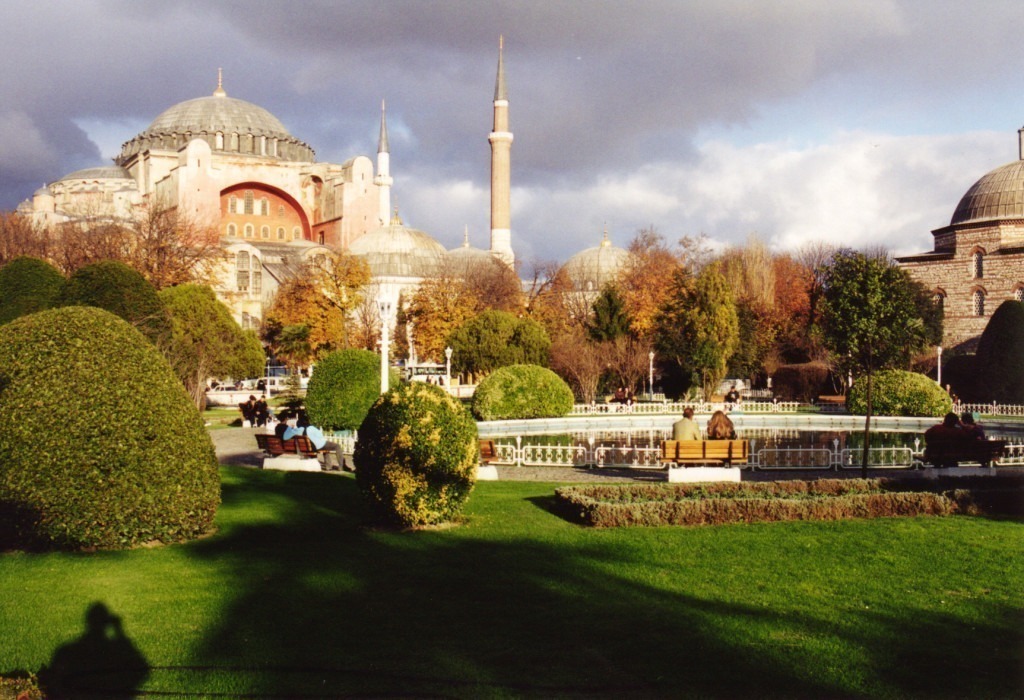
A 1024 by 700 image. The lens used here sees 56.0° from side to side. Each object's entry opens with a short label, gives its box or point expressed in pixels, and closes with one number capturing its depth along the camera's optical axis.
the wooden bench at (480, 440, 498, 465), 11.77
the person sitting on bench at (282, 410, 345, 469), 11.94
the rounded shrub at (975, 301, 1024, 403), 24.67
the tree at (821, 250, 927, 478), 13.24
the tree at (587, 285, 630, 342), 28.55
